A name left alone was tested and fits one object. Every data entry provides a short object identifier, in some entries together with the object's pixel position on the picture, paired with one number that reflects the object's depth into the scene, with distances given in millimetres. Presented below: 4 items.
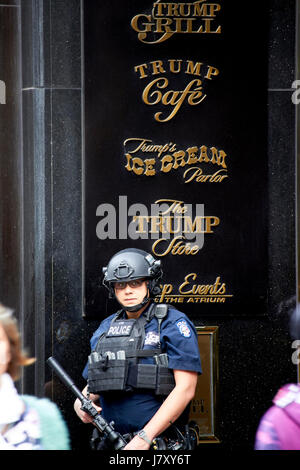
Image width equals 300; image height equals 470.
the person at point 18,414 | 7852
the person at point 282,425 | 7500
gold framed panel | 13078
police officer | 10406
